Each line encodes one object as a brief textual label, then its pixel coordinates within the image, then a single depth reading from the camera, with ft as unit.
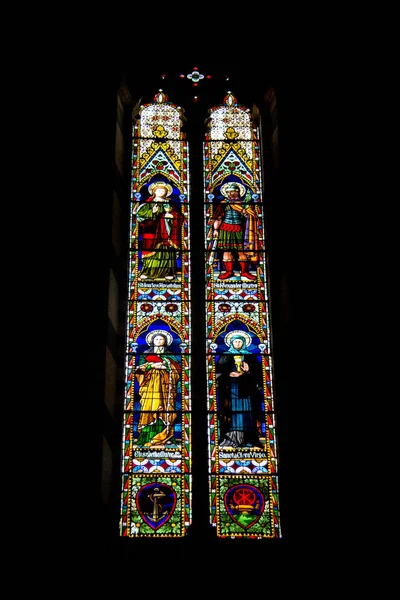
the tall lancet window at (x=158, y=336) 23.53
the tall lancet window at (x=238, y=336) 23.65
